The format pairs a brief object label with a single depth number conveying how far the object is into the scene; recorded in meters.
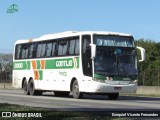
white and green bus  26.91
